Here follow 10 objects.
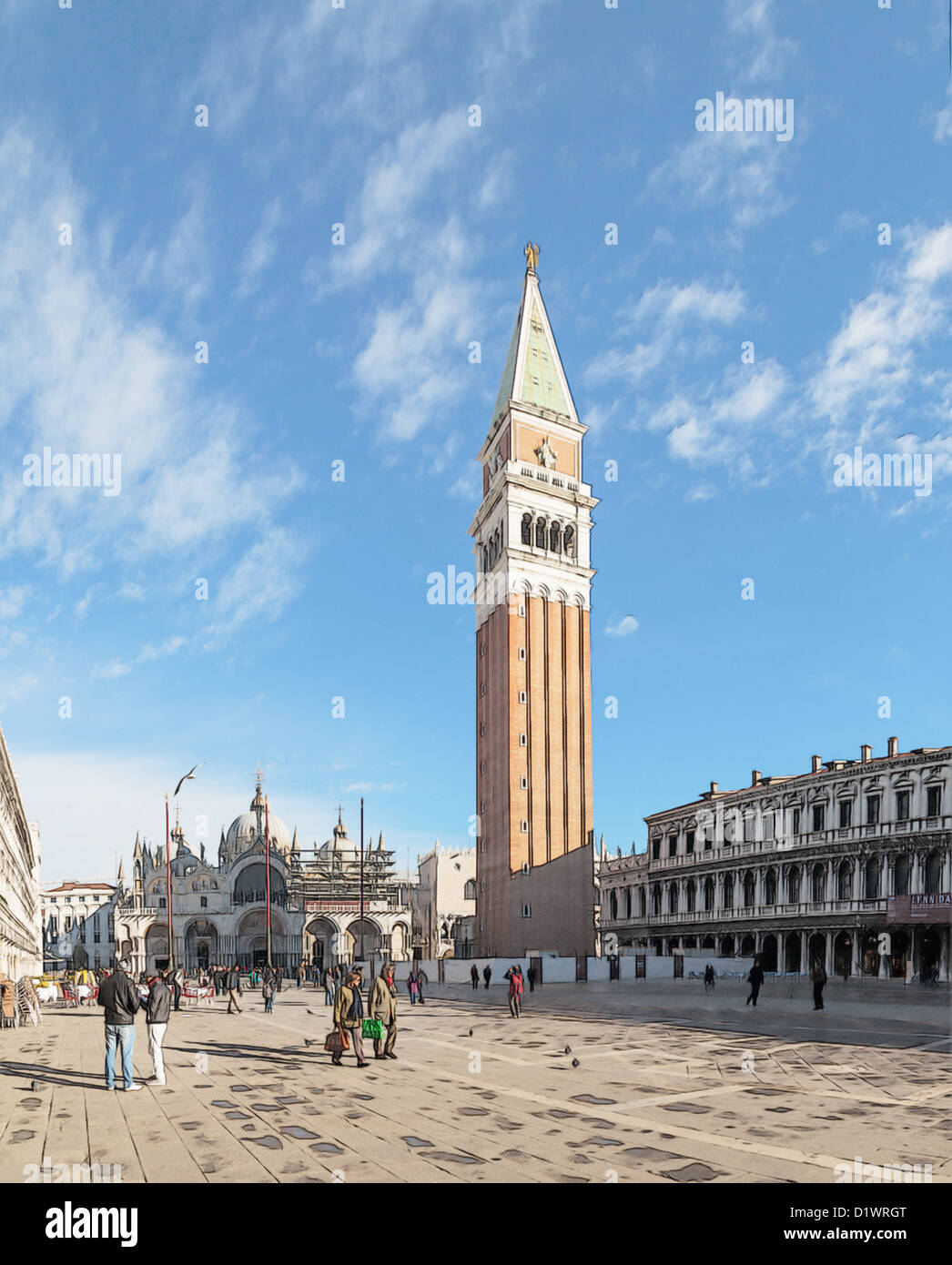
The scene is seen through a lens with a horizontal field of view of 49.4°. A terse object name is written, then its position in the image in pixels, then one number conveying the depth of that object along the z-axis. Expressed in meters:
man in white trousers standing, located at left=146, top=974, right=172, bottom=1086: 15.14
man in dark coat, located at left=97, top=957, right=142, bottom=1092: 14.41
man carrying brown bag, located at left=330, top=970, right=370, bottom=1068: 17.73
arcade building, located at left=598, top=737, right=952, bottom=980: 50.12
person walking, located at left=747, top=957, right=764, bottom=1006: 33.31
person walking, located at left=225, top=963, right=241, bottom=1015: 35.22
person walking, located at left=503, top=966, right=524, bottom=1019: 30.59
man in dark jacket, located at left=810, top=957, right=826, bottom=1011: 30.68
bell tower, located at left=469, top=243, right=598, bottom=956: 65.56
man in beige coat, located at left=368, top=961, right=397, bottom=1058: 18.86
